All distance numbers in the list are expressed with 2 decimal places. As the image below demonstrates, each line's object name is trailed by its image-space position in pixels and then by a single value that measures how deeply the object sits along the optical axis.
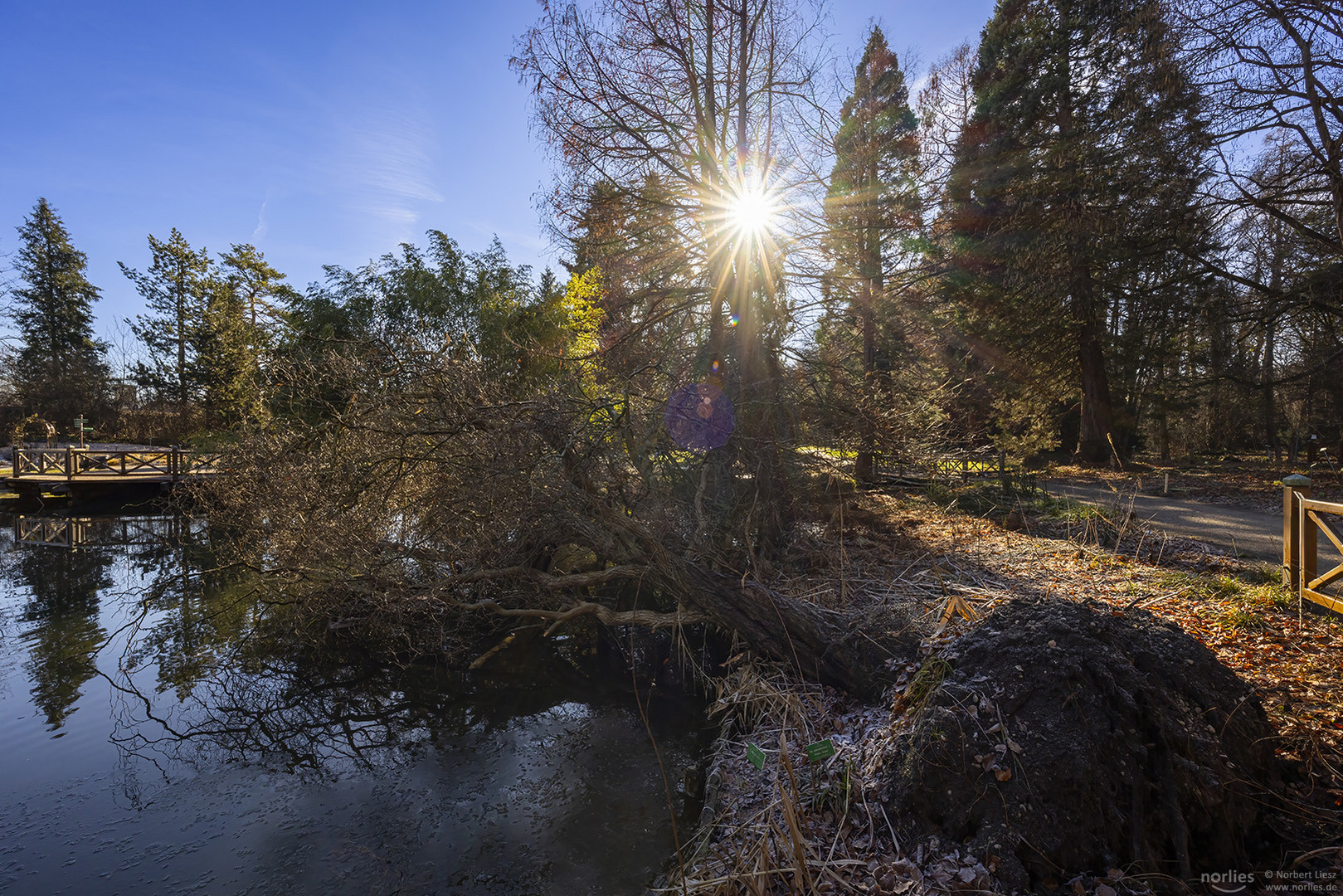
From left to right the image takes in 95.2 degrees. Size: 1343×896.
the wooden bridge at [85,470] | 19.06
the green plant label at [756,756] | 3.34
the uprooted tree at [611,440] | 6.21
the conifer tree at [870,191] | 9.57
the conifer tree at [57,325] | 27.86
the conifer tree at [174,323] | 28.38
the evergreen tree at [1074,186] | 12.83
